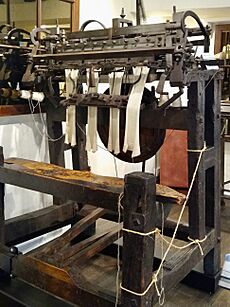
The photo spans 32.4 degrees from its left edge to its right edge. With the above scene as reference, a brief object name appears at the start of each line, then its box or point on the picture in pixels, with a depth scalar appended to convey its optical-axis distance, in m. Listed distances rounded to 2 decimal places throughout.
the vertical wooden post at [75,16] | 3.26
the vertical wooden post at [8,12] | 2.72
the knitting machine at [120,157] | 1.72
